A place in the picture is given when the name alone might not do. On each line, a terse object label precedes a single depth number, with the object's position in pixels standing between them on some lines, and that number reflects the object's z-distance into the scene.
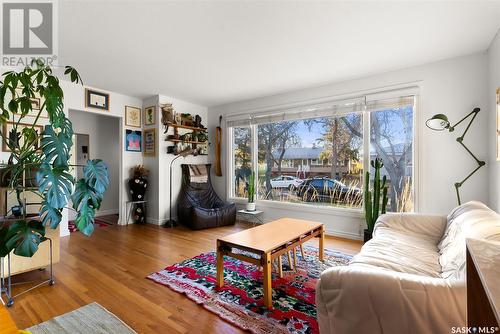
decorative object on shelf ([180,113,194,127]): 4.73
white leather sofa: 1.10
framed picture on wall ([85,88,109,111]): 3.88
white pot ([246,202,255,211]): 4.41
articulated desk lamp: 2.61
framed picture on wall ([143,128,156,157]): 4.52
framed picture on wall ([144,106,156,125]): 4.50
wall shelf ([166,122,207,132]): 4.46
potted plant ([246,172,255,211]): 4.42
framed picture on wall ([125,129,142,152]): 4.48
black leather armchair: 4.16
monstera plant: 1.46
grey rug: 1.61
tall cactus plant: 3.12
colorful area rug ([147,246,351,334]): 1.71
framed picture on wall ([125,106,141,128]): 4.45
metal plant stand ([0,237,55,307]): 1.94
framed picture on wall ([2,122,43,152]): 3.07
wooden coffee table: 1.87
